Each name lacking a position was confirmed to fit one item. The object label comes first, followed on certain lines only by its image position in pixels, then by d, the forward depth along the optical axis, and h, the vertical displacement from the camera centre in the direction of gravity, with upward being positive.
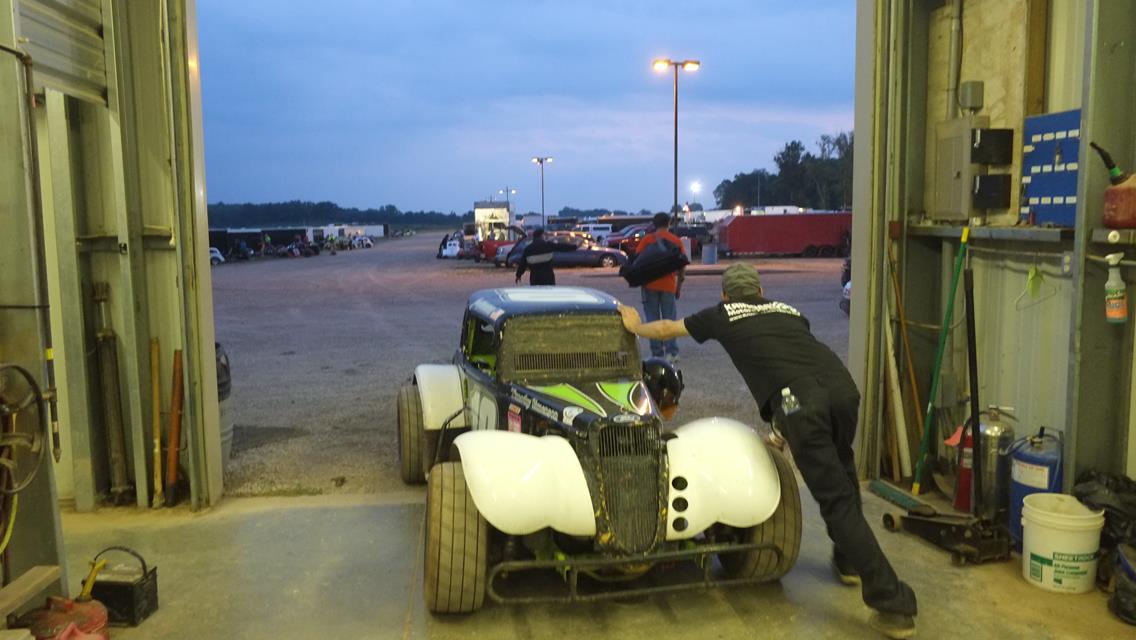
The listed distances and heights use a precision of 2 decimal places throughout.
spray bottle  4.82 -0.47
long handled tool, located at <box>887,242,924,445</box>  6.87 -0.93
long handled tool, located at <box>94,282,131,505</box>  6.38 -1.26
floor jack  5.30 -1.92
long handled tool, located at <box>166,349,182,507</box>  6.38 -1.51
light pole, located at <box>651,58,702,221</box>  27.80 +4.53
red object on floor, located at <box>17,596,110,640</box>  4.04 -1.78
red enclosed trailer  39.47 -1.02
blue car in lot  31.65 -1.51
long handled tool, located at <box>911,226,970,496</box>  6.45 -1.25
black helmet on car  6.21 -1.17
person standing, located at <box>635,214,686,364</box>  10.31 -0.97
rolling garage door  5.29 +1.09
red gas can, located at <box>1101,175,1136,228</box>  4.64 +0.00
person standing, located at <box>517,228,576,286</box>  12.64 -0.63
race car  4.31 -1.40
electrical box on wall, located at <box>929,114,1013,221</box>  6.12 +0.30
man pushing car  4.33 -0.94
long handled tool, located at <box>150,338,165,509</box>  6.38 -1.31
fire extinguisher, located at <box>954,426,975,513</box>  6.01 -1.75
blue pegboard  5.37 +0.23
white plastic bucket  4.80 -1.78
